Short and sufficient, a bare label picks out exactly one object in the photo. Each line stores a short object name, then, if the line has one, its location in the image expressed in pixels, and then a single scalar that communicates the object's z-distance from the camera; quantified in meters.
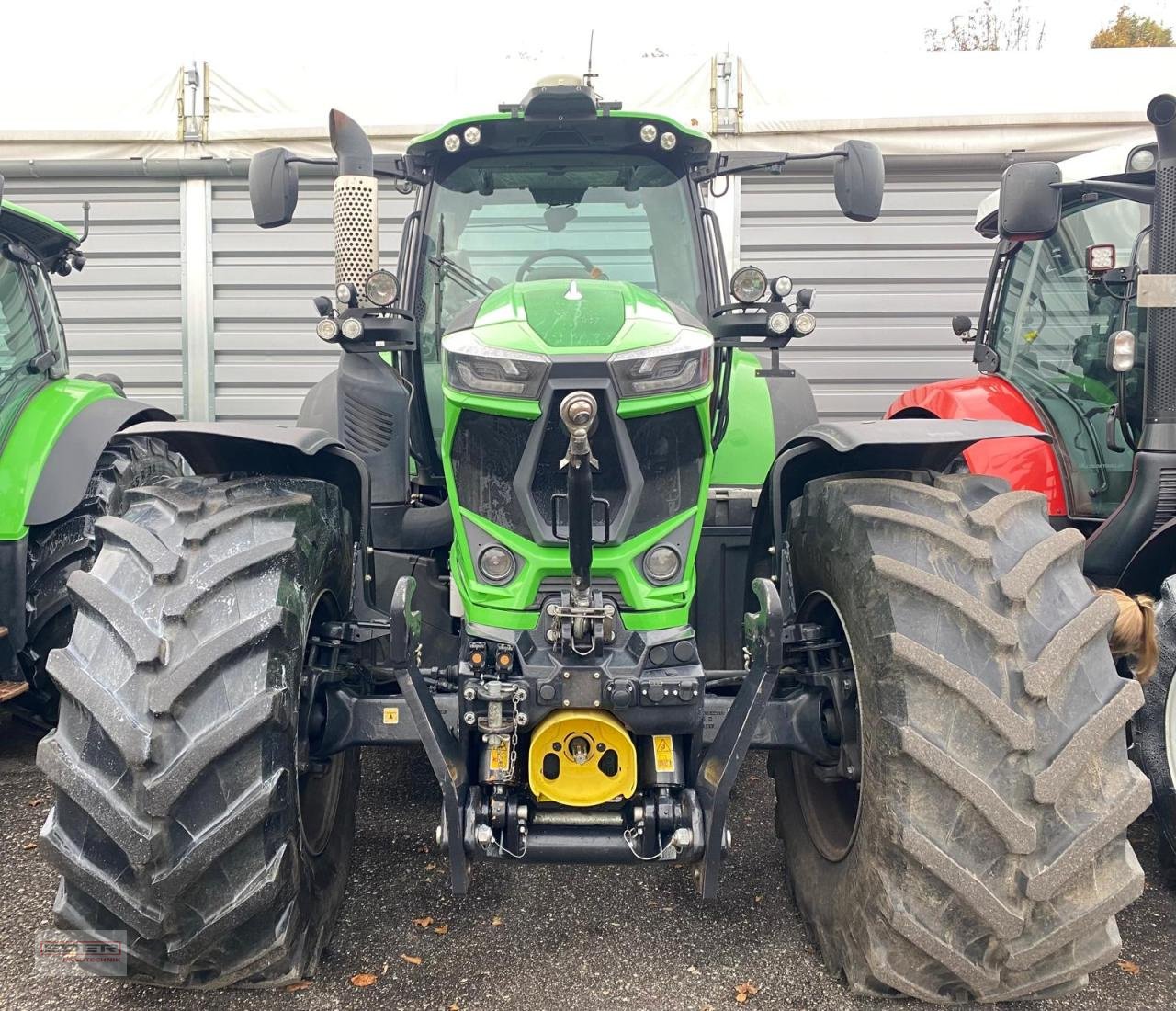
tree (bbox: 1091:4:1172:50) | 19.84
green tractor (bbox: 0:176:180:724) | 3.70
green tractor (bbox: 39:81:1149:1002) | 1.98
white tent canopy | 6.71
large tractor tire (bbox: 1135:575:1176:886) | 2.99
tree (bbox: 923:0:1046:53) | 20.44
